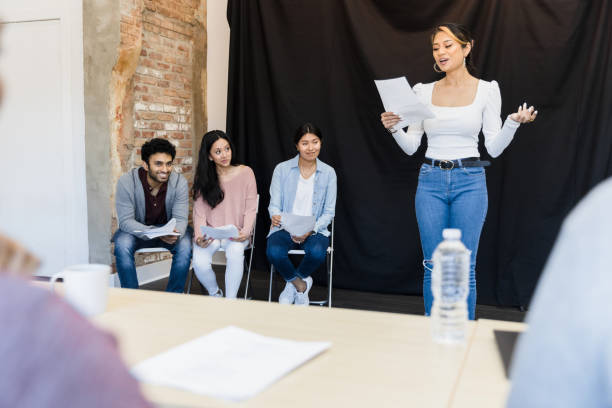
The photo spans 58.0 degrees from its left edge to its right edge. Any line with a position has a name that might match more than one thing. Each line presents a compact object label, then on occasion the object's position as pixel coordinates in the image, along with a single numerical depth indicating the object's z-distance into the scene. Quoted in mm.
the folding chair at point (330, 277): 3600
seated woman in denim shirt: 3561
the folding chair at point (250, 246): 3687
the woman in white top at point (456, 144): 2629
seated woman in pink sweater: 3705
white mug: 1332
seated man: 3447
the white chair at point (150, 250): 3492
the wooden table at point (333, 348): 874
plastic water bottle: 1176
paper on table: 892
